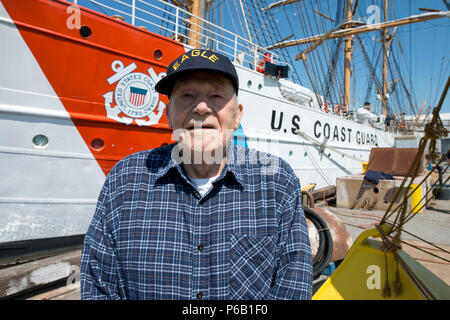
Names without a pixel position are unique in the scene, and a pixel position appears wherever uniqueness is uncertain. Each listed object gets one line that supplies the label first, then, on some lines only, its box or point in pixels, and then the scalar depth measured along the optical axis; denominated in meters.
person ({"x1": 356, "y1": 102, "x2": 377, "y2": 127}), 11.20
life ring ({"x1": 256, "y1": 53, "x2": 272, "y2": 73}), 5.95
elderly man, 1.03
